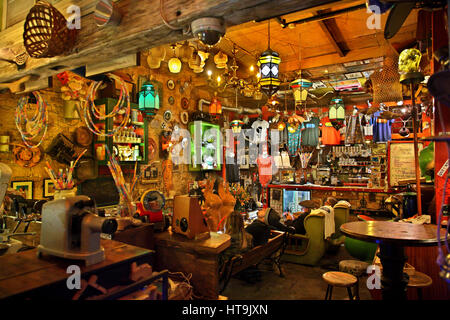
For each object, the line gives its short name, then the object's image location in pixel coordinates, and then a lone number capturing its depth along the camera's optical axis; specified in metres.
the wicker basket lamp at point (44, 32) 2.15
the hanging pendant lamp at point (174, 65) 4.43
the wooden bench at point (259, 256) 2.73
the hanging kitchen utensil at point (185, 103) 7.30
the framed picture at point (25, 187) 3.96
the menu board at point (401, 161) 7.26
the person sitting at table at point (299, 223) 4.97
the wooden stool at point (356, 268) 3.04
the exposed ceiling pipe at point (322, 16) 3.25
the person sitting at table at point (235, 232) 3.08
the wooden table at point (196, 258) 2.20
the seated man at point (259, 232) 3.87
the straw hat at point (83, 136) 4.66
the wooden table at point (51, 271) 1.20
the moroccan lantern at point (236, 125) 7.55
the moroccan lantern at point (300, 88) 4.48
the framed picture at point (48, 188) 4.34
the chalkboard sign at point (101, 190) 4.89
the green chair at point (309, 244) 4.73
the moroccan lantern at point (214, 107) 6.88
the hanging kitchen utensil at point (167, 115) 6.73
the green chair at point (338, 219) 5.47
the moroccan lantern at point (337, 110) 6.11
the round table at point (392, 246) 2.24
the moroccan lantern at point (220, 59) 4.25
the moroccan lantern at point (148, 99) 5.02
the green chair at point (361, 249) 4.18
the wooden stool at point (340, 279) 2.71
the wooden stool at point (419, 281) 2.54
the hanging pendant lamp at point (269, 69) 3.51
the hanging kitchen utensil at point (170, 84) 6.82
